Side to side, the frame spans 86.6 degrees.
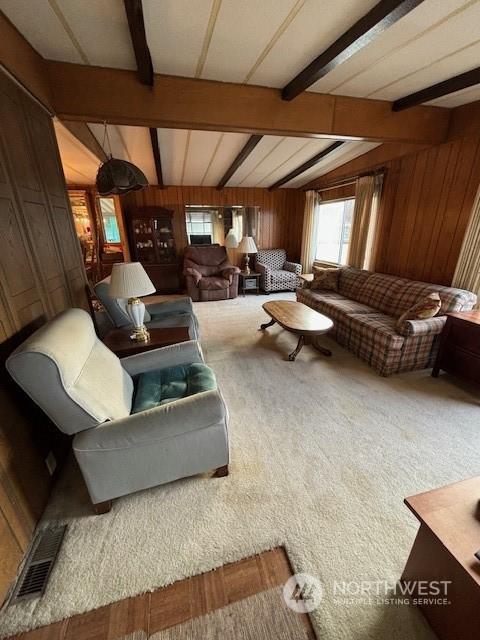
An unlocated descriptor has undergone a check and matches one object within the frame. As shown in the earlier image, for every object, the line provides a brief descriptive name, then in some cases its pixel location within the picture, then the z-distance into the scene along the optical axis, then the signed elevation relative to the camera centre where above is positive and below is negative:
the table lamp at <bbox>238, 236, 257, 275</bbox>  5.29 -0.42
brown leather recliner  5.01 -0.93
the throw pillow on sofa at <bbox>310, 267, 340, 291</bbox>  3.94 -0.82
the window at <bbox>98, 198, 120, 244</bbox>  6.04 +0.12
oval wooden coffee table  2.57 -0.99
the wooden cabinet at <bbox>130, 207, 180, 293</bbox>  5.20 -0.39
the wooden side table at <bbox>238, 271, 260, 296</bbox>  5.48 -1.17
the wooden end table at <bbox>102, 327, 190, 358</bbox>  1.96 -0.89
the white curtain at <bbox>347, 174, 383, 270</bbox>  3.56 +0.03
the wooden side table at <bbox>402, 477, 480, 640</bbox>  0.76 -0.99
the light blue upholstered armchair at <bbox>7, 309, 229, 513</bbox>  1.05 -0.86
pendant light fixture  2.10 +0.39
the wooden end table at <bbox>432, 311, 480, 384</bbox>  2.14 -1.04
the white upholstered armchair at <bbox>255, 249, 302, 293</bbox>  5.54 -0.98
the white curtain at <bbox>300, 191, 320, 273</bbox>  5.11 -0.12
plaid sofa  2.39 -0.99
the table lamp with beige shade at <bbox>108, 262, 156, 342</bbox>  1.87 -0.39
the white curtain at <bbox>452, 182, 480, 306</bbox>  2.44 -0.33
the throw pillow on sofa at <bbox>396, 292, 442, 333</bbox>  2.35 -0.76
